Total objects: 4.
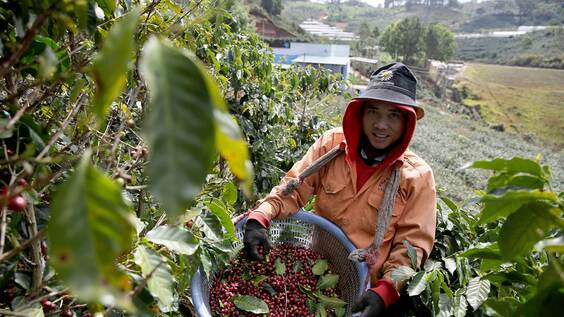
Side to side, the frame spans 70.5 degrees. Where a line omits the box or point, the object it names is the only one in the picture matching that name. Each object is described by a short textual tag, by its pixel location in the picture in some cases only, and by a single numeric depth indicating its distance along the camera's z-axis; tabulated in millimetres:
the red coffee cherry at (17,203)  662
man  1965
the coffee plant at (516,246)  666
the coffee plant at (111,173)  317
